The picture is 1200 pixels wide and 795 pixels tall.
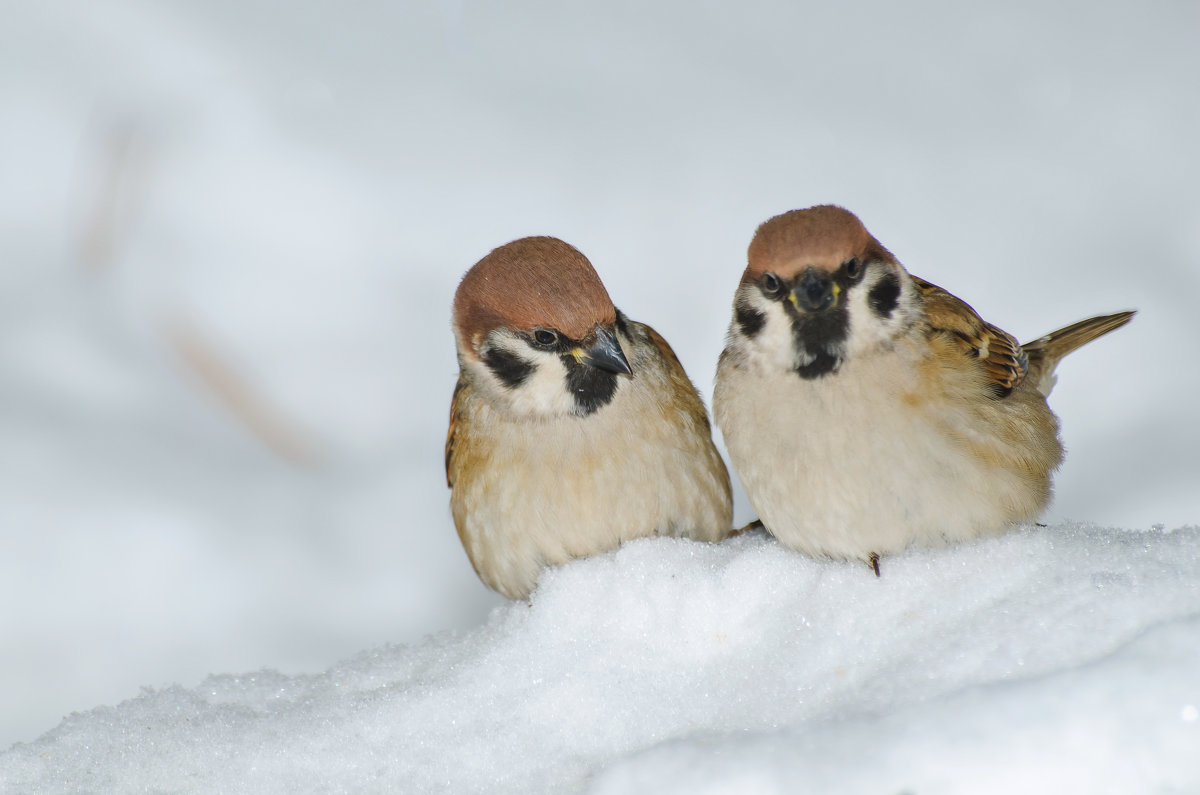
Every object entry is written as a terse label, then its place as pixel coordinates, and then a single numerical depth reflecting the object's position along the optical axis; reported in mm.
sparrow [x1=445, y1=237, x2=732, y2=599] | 4238
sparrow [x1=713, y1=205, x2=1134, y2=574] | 3812
